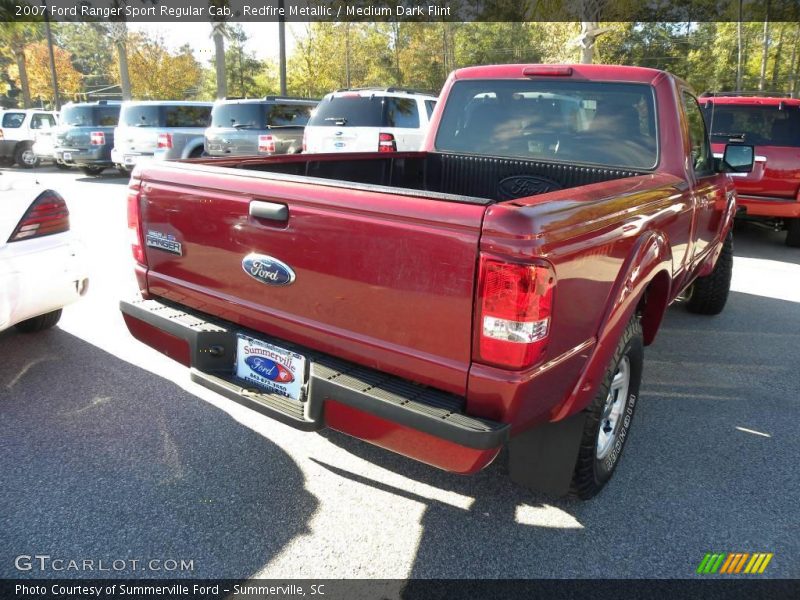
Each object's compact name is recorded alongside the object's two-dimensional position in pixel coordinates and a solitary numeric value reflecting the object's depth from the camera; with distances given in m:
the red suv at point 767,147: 8.26
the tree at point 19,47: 30.97
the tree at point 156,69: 42.28
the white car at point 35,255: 3.68
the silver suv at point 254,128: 12.35
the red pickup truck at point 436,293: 2.02
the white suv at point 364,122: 10.27
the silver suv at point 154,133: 13.98
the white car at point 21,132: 19.47
